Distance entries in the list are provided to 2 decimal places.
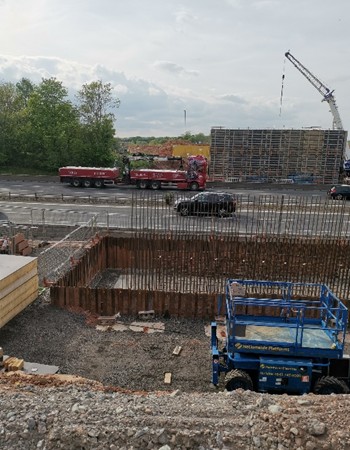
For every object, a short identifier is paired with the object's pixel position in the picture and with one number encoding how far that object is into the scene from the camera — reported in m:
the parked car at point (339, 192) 34.66
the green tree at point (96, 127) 48.12
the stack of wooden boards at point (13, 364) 8.85
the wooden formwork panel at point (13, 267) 11.14
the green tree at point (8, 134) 49.97
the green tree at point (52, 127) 47.53
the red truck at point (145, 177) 36.75
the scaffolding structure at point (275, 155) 44.97
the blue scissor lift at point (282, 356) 8.66
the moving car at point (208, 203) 25.50
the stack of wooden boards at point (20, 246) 16.58
